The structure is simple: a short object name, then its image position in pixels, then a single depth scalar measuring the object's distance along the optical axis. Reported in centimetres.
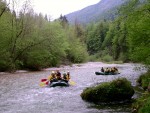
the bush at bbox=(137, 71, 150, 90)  2343
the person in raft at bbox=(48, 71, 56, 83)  2824
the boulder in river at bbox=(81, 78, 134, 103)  1897
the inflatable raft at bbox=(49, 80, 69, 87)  2714
